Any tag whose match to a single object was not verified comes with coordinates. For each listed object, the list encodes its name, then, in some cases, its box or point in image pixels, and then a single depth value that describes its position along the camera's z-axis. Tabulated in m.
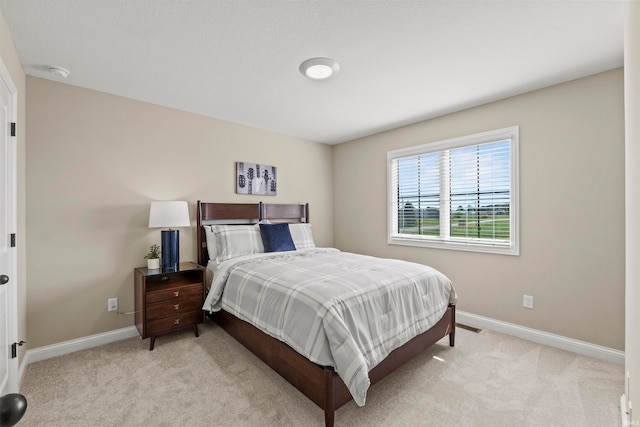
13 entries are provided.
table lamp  2.88
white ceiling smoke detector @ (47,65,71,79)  2.38
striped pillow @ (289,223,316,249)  3.96
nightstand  2.67
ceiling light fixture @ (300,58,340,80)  2.31
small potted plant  2.94
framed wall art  3.90
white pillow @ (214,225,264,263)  3.29
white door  1.82
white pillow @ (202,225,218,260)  3.33
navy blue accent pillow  3.53
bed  1.73
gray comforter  1.75
